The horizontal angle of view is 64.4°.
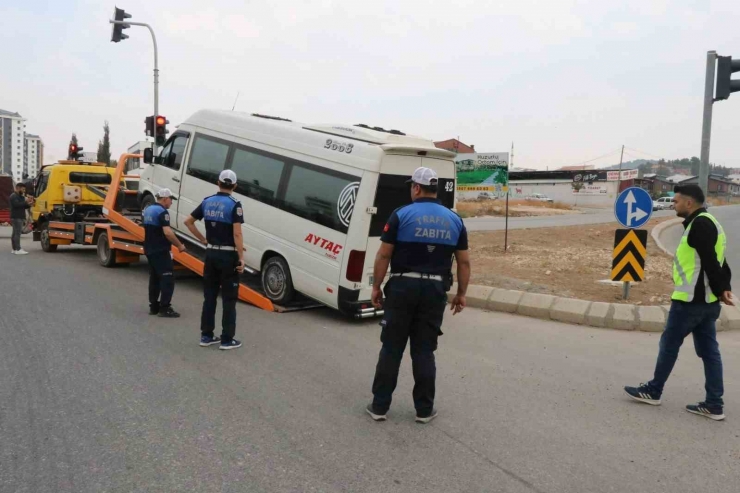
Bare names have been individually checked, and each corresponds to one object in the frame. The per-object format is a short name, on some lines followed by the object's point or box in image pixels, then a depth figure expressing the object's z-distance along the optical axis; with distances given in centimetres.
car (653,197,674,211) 6341
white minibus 774
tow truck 911
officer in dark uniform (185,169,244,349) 645
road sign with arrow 887
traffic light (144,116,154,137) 1881
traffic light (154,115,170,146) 1855
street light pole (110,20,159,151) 1869
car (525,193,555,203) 6943
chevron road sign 901
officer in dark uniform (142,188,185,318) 788
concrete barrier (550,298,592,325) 839
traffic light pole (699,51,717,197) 947
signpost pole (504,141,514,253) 1408
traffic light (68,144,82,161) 2078
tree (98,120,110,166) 7338
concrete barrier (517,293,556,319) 870
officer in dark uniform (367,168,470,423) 440
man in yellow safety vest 480
